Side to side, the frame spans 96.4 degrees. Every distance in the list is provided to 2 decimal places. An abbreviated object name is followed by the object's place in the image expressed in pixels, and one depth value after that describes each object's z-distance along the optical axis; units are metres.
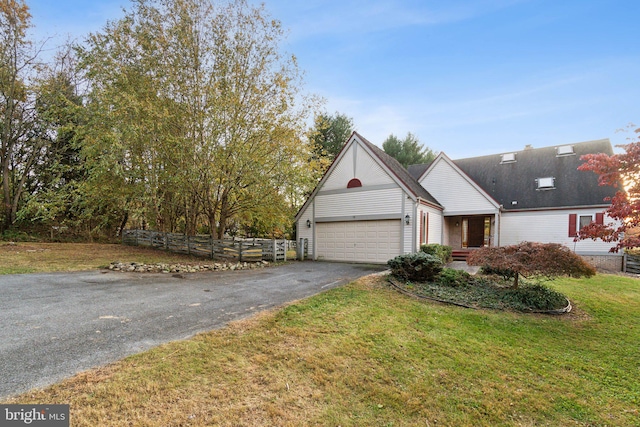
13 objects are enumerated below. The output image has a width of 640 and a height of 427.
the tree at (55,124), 15.24
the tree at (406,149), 27.30
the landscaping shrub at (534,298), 6.22
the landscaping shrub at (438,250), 12.27
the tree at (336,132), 25.66
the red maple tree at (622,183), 5.76
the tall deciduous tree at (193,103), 10.90
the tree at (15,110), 14.29
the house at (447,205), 13.35
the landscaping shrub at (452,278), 7.78
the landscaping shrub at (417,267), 7.99
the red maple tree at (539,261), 6.36
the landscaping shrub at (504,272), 7.36
